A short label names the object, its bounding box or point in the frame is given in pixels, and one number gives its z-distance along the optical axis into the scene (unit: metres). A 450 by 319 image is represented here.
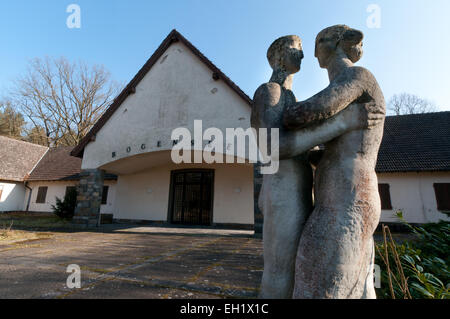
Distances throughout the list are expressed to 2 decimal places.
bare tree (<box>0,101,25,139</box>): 20.11
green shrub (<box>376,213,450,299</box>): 1.39
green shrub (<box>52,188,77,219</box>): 10.44
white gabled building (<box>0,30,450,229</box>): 7.83
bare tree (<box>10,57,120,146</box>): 19.22
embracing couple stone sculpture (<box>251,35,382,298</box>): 1.14
